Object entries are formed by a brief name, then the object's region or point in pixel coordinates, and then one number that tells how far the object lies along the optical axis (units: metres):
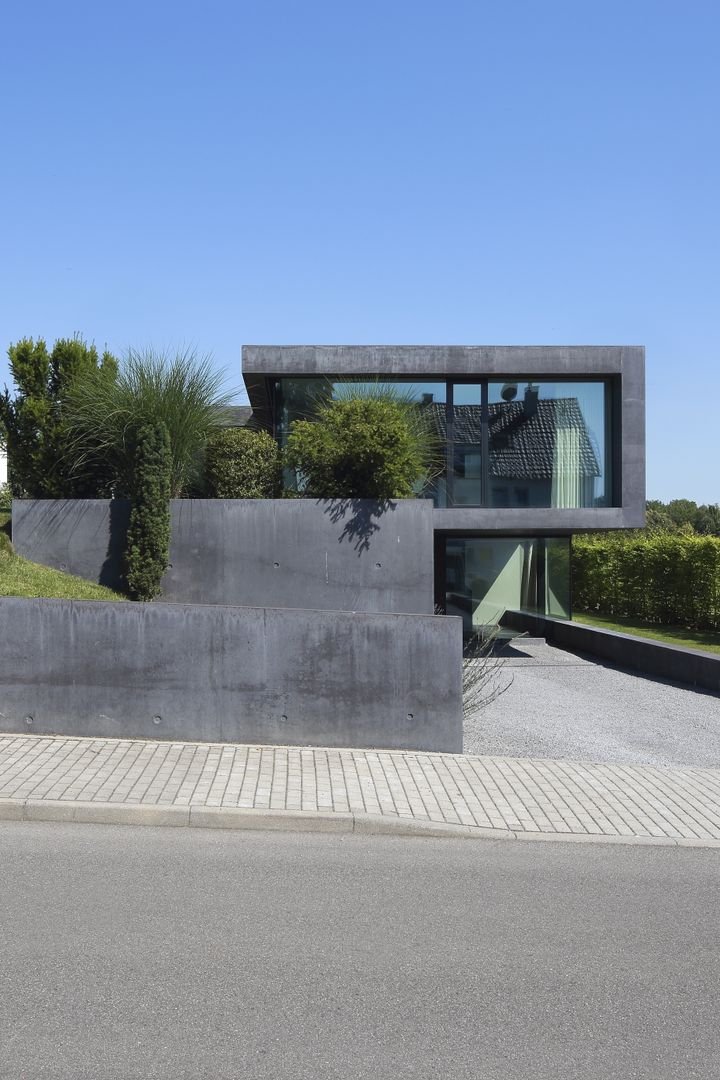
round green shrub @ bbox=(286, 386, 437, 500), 13.45
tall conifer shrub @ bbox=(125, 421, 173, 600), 12.95
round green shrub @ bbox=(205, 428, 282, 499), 14.42
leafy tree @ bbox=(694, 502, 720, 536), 69.25
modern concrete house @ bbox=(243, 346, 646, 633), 16.05
